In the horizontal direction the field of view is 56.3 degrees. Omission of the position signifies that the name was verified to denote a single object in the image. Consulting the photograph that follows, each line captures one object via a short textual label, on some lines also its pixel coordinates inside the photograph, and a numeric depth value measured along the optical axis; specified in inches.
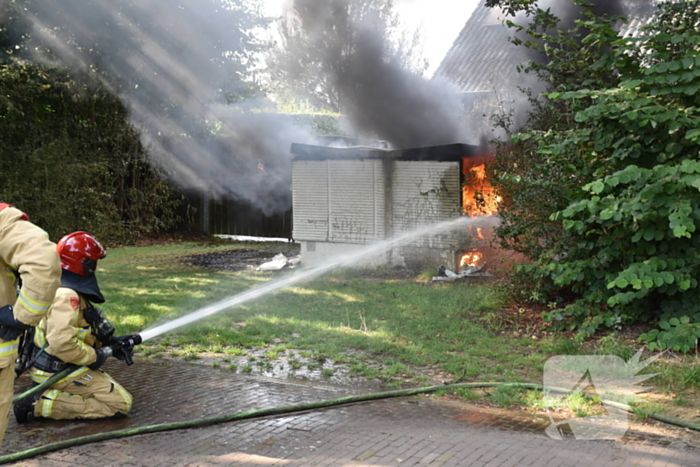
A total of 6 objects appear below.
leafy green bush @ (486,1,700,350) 234.8
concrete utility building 424.4
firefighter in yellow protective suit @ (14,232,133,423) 180.5
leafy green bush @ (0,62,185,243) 611.5
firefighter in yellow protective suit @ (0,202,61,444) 127.0
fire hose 163.3
